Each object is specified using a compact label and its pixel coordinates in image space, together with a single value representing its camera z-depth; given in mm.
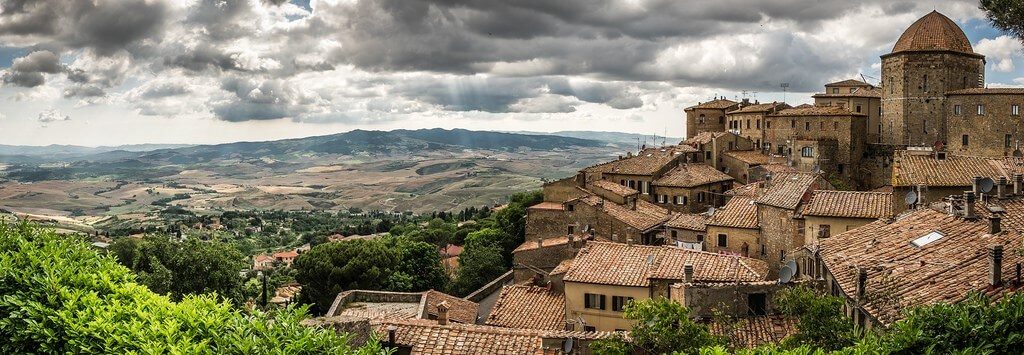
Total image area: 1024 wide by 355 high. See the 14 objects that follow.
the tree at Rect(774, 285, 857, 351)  17000
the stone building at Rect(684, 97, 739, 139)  93312
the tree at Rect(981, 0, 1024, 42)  14969
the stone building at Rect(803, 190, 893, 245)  34469
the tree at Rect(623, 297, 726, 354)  18125
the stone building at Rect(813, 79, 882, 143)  75694
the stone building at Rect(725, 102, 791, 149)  81062
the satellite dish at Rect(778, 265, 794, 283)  25000
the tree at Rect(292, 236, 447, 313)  52688
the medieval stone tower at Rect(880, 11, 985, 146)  68062
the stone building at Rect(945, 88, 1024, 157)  59406
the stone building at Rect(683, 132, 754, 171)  75312
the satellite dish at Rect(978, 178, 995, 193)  26330
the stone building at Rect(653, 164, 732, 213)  63312
